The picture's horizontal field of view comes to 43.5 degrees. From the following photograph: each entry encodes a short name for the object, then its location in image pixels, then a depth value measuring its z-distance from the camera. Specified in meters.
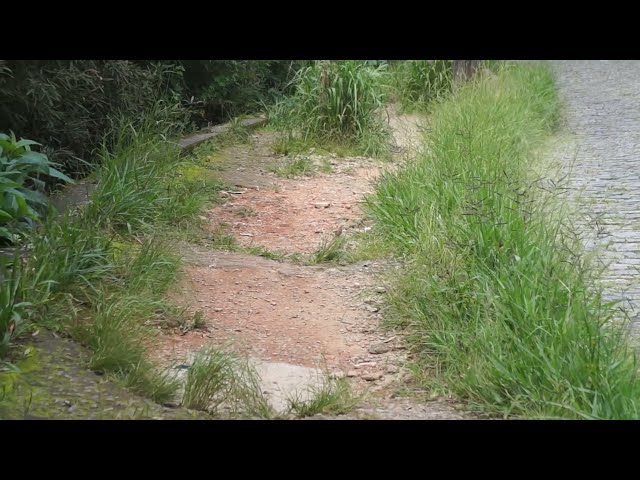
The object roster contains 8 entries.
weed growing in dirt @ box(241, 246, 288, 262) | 5.54
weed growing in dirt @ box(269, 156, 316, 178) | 7.60
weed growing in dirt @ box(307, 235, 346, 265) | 5.50
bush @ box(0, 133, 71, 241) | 4.14
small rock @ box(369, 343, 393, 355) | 4.19
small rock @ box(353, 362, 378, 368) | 4.06
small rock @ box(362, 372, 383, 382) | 3.90
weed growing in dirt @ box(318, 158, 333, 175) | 7.74
